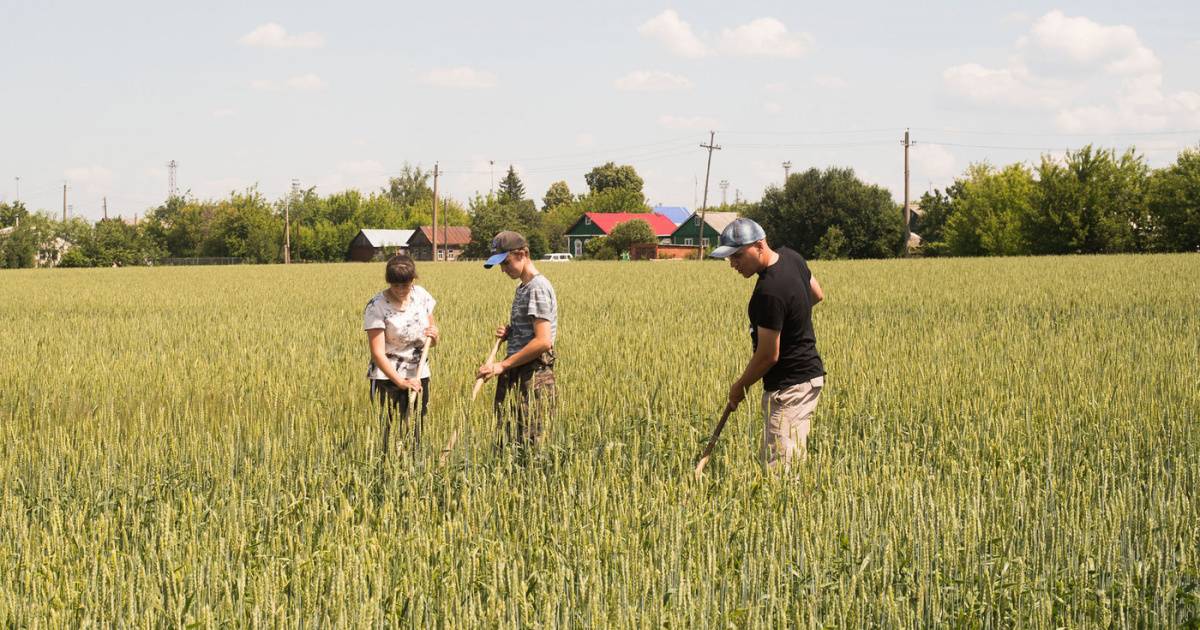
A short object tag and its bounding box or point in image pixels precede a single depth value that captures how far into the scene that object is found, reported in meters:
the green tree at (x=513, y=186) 151.50
